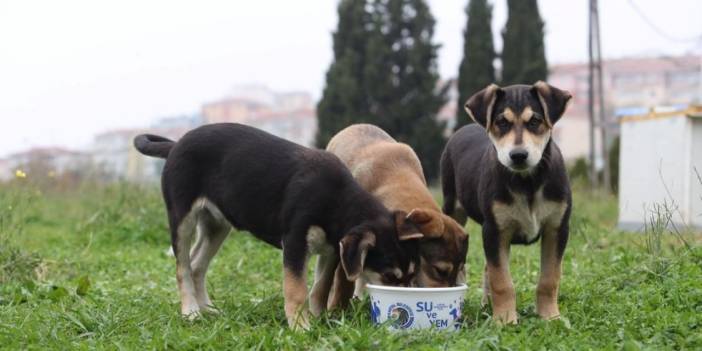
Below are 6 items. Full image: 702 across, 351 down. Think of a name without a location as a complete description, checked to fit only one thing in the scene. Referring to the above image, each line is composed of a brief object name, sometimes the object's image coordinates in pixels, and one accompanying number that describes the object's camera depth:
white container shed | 12.80
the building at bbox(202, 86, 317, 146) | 77.50
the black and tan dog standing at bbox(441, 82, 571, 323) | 5.43
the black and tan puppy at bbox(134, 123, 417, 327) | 5.52
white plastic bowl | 5.09
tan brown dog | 5.52
